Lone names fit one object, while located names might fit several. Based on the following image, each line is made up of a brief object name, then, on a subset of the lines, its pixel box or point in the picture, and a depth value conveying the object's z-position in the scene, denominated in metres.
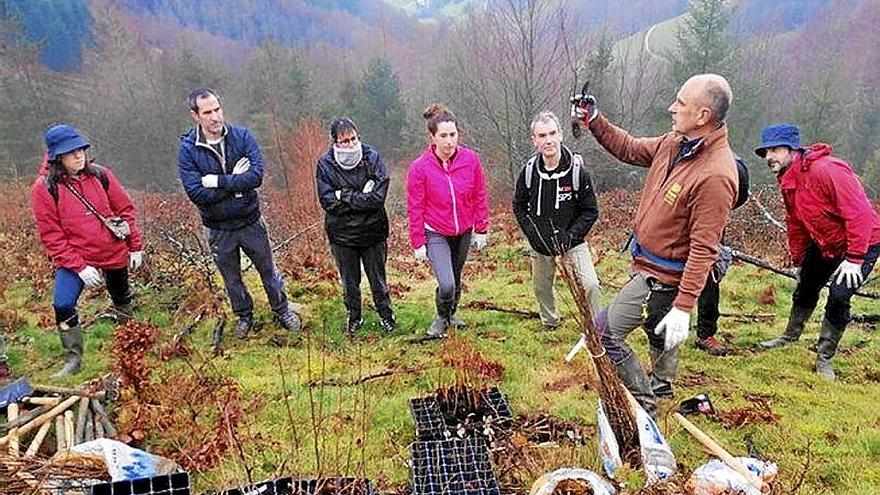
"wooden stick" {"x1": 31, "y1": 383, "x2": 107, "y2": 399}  3.91
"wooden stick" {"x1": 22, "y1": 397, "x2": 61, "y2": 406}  3.88
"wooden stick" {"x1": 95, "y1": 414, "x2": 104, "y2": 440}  3.66
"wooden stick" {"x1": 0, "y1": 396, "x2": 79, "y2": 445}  3.54
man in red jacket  4.12
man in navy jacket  4.72
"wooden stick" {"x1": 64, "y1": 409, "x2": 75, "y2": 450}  3.48
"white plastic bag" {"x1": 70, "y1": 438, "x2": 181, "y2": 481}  2.98
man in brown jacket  3.03
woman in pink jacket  4.88
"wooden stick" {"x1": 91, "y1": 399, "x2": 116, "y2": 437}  3.70
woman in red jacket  4.52
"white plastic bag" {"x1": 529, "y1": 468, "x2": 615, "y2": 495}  2.54
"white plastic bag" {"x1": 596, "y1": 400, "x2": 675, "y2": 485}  2.84
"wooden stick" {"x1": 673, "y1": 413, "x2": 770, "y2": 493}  2.61
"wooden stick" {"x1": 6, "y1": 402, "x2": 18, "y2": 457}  3.17
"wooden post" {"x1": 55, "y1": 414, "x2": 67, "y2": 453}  3.49
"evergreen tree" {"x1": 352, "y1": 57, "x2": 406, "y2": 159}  30.92
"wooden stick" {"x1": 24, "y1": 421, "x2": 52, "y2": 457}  3.30
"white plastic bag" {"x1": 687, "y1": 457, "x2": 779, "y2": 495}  2.53
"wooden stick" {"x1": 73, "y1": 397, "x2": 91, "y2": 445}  3.56
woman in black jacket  4.88
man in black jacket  4.65
